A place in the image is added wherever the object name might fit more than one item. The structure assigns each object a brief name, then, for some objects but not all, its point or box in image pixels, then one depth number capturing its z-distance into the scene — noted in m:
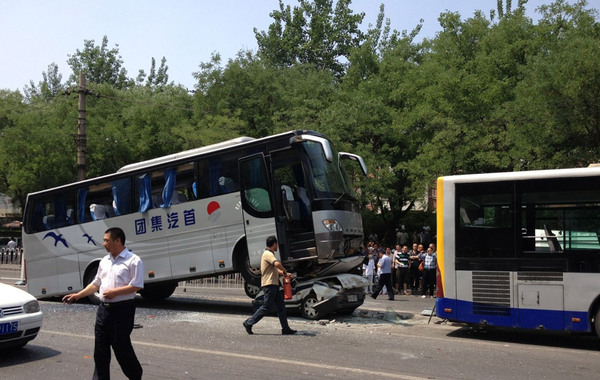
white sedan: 8.77
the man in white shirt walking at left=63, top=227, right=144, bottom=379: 6.26
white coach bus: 13.55
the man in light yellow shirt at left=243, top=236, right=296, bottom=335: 11.15
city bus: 10.62
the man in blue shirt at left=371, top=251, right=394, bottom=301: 18.36
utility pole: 23.50
